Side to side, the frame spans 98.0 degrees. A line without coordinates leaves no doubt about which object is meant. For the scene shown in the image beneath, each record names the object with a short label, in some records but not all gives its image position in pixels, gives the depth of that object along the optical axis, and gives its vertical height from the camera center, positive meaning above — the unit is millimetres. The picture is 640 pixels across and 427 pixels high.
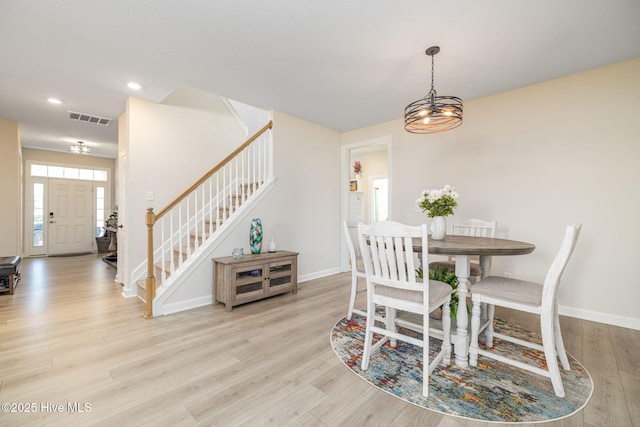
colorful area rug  1567 -1111
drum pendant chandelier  2344 +876
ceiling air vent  4335 +1505
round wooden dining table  1862 -261
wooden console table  3084 -769
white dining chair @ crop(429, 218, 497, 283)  2738 -198
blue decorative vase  3492 -313
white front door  6945 -157
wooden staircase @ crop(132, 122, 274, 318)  2977 -140
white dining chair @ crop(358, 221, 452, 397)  1762 -505
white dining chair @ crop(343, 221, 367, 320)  2668 -569
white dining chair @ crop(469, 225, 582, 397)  1682 -579
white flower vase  2380 -127
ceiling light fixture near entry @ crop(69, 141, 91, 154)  5902 +1324
